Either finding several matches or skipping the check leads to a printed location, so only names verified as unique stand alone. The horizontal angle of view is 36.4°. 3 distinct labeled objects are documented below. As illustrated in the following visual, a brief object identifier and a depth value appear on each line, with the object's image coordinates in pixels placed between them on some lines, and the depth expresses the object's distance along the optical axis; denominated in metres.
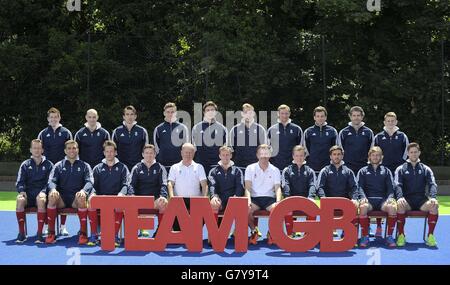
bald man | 10.02
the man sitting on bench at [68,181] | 8.69
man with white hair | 8.90
